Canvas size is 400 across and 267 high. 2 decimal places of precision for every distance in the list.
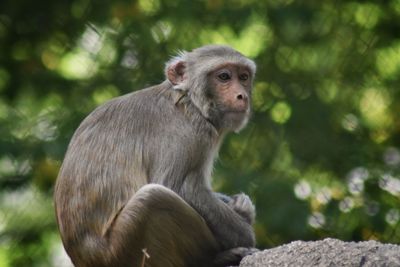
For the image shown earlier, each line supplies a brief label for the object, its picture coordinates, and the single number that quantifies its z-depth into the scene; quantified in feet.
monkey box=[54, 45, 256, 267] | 56.54
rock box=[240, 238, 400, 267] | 51.42
